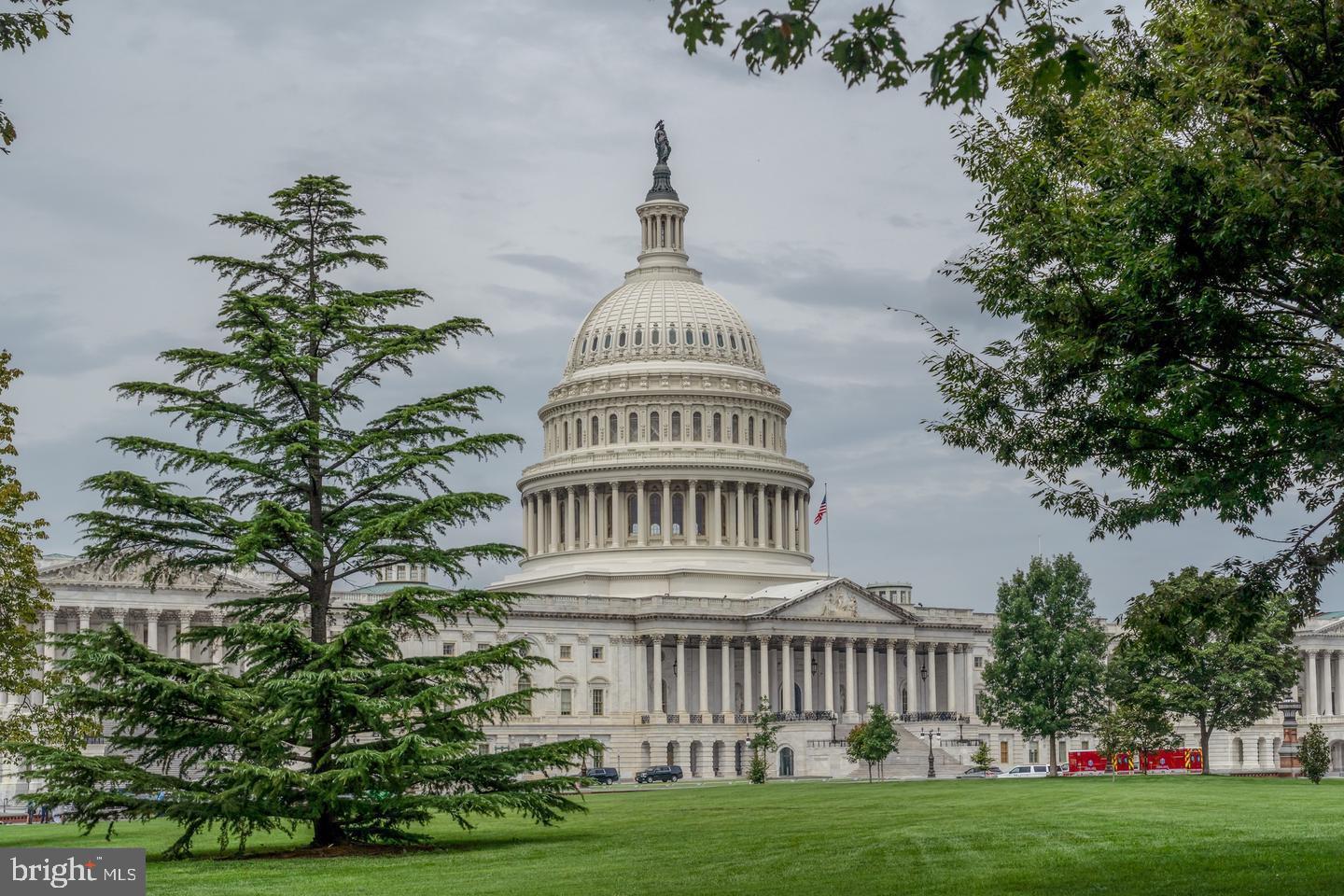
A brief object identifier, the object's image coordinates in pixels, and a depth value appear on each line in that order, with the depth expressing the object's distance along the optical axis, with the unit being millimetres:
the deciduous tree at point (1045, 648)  100688
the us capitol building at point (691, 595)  135375
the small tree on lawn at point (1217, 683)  107438
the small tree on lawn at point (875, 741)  110875
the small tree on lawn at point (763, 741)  108250
